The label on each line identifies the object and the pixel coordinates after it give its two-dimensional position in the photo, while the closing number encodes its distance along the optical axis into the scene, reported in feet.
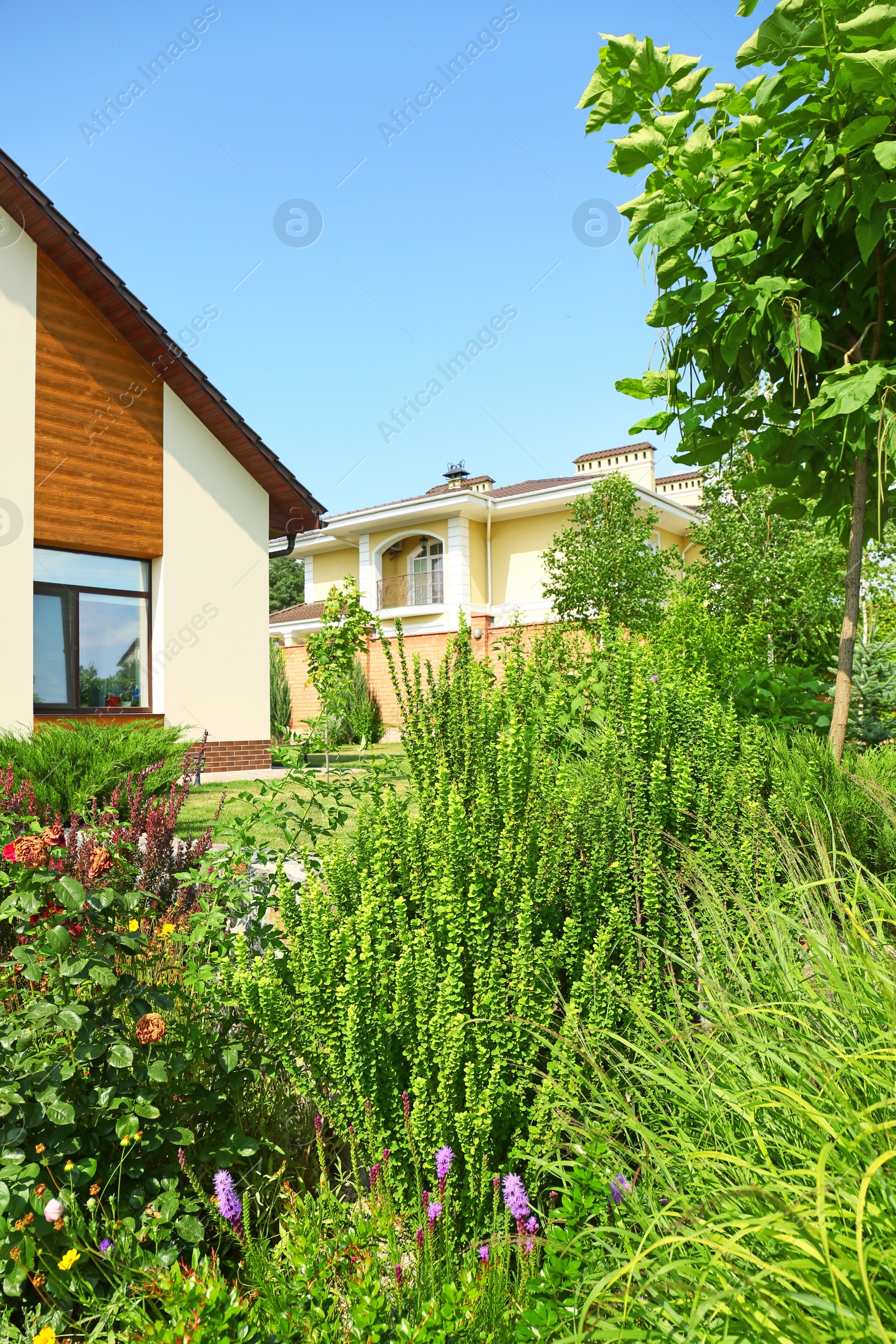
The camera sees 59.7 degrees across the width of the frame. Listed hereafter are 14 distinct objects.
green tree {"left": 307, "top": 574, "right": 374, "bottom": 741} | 58.39
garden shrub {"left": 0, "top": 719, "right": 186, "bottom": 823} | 17.70
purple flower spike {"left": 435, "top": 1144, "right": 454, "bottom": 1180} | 5.54
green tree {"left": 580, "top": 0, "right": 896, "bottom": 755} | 7.91
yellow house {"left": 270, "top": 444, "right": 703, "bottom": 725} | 74.33
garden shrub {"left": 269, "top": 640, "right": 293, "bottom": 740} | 64.08
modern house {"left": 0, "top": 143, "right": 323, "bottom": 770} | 33.12
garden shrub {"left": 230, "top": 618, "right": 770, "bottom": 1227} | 6.09
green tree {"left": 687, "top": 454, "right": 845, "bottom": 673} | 35.78
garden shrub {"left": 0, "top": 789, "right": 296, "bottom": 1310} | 5.23
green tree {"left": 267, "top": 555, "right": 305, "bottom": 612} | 154.81
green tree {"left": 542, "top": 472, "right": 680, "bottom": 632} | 51.11
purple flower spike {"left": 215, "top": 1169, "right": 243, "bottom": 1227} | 5.22
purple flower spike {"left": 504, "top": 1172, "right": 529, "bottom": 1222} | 5.41
